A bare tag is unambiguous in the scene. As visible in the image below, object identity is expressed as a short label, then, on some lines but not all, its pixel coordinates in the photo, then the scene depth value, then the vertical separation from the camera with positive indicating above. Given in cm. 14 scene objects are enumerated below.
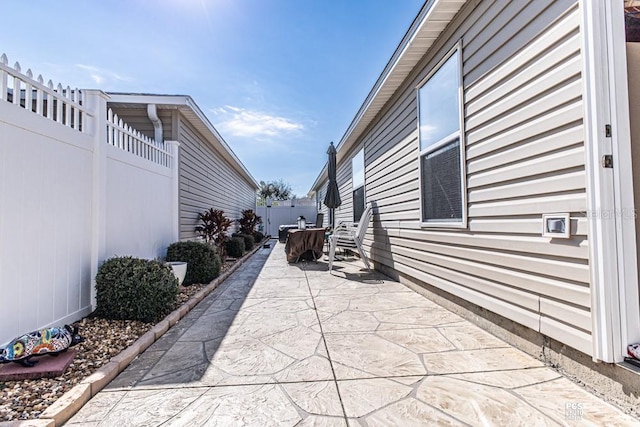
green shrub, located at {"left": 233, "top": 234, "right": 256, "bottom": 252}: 919 -49
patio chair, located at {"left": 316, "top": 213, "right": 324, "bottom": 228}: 1106 +10
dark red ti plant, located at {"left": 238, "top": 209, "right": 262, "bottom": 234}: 1082 +5
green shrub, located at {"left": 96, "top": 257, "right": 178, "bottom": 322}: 269 -57
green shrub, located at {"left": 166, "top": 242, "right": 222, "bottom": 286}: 438 -47
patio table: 640 -38
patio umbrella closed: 736 +89
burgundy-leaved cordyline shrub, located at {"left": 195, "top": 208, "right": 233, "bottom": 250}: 642 -3
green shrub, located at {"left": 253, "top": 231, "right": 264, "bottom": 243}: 1200 -48
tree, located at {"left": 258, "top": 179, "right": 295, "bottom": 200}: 2936 +321
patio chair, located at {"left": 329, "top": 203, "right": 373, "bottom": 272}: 507 -20
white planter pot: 384 -54
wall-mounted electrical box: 168 -2
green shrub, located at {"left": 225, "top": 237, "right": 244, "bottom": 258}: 742 -54
